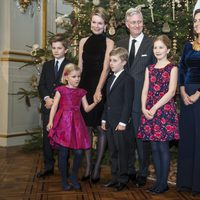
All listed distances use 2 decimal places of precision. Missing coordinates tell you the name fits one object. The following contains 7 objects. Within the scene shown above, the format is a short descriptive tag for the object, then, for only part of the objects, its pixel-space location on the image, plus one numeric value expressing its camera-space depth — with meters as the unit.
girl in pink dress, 3.08
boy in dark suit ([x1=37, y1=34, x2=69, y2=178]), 3.48
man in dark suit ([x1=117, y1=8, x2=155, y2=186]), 3.22
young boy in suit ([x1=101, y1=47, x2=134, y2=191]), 3.05
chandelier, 5.48
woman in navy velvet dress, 3.01
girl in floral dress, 2.98
